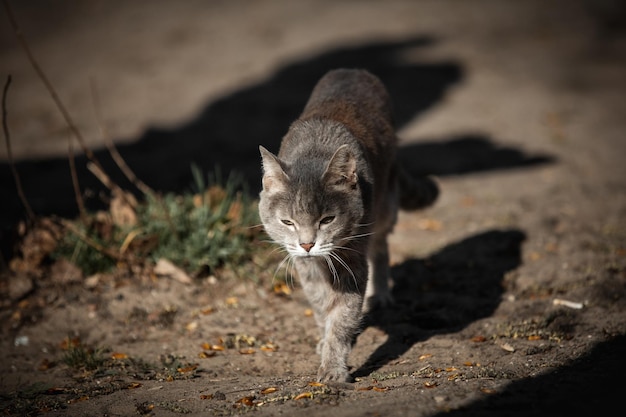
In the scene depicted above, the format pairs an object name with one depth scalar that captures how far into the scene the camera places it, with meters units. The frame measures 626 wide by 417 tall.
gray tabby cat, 8.56
